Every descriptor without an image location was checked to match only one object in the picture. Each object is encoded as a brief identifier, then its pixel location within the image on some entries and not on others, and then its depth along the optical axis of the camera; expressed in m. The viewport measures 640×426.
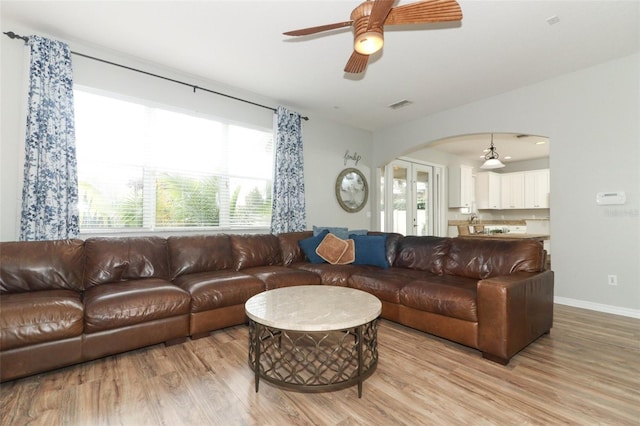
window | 3.23
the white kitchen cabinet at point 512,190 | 7.89
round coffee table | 1.77
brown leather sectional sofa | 2.04
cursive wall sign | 5.70
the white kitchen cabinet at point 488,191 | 8.19
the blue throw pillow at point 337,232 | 4.20
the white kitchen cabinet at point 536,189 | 7.45
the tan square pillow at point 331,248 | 3.91
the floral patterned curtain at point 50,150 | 2.77
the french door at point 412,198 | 6.39
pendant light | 5.55
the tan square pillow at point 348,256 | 3.88
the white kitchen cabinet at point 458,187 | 7.68
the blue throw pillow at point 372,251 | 3.73
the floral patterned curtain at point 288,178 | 4.50
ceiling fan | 1.81
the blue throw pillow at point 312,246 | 4.03
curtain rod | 2.79
